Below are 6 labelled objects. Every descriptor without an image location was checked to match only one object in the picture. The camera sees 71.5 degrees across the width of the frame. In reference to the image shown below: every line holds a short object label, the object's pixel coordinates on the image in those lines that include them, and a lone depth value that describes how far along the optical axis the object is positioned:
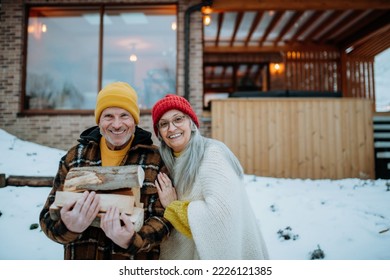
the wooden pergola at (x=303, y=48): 7.86
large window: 6.21
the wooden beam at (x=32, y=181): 3.03
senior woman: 1.31
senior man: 1.21
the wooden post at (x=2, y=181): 2.92
